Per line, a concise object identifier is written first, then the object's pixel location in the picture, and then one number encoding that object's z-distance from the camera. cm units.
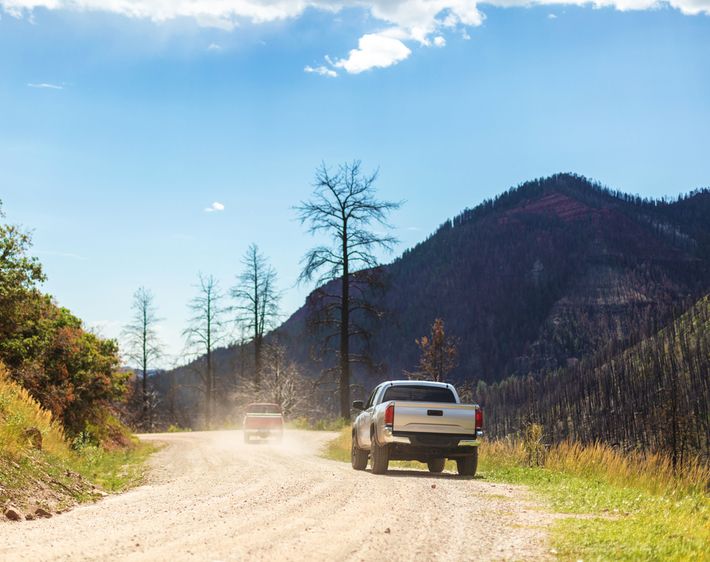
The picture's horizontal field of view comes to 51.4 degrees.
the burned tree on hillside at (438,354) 5213
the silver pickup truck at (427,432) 1587
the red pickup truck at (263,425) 3300
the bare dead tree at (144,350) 5653
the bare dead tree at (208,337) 5641
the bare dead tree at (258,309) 5256
